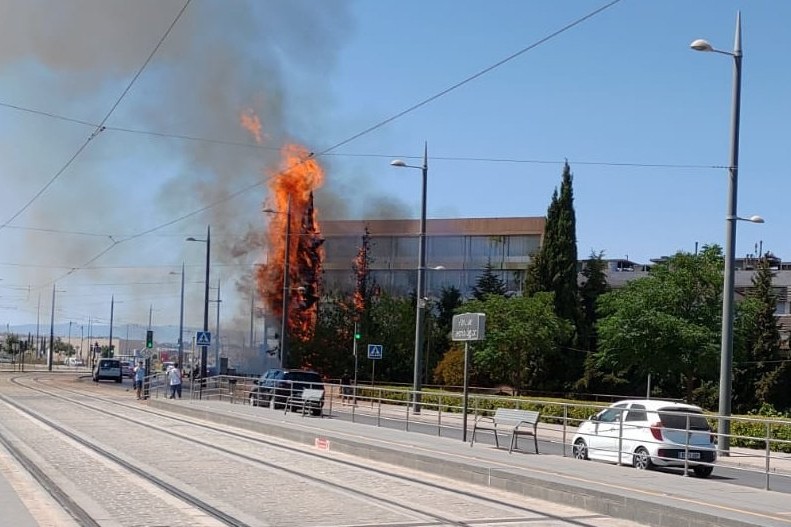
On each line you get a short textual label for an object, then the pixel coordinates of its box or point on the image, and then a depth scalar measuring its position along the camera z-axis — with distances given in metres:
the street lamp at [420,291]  36.31
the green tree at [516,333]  55.91
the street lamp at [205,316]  54.35
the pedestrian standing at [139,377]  48.91
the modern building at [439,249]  88.19
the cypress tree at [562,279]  65.38
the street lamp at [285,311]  50.16
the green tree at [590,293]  67.62
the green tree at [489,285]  76.88
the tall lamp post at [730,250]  24.72
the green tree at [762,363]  56.44
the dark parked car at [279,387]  34.84
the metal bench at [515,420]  20.61
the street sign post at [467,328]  21.14
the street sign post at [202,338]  46.50
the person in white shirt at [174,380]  44.38
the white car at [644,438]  19.67
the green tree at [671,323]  48.38
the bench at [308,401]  31.95
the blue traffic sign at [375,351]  45.31
